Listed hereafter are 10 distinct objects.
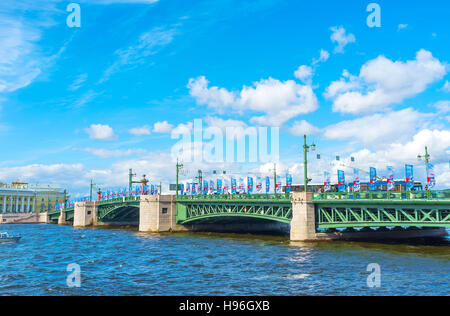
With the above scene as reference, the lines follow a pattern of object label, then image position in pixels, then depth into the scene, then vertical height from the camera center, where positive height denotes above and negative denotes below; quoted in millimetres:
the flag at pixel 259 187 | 63331 +972
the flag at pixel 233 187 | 69375 +1055
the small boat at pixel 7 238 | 54141 -6743
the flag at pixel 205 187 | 72088 +1087
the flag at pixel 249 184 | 64656 +1422
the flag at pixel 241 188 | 67312 +839
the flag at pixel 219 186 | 71438 +1285
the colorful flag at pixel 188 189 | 76550 +748
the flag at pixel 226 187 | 71125 +1080
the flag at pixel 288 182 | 54594 +1573
